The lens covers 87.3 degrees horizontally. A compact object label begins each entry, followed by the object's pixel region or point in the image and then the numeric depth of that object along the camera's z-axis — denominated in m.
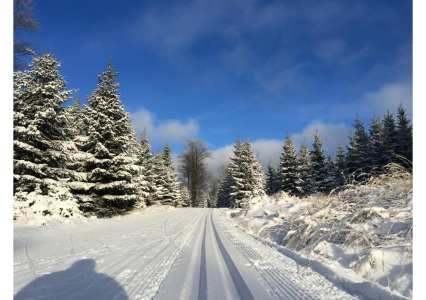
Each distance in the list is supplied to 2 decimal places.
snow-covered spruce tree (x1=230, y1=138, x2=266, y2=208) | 28.09
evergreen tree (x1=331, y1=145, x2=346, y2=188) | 33.54
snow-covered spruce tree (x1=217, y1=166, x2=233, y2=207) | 40.91
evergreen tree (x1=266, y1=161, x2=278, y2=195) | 42.36
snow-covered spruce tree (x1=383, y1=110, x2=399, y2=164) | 28.36
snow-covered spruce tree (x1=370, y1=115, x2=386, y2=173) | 28.85
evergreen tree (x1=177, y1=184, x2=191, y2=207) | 45.40
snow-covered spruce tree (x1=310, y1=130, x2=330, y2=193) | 29.38
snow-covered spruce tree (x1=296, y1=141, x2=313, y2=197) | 31.11
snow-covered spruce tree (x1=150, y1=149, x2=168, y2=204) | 28.02
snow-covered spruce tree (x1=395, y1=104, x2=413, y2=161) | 26.28
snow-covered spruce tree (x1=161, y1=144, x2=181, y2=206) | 31.72
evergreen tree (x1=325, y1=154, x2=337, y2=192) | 29.58
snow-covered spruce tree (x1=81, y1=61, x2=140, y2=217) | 13.48
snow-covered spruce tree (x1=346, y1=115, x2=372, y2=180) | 30.11
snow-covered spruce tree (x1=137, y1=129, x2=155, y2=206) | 26.05
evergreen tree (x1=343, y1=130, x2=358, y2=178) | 31.09
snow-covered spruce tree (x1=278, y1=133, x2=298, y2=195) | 32.65
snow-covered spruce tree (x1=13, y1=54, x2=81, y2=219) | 9.80
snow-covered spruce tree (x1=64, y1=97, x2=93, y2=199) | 12.72
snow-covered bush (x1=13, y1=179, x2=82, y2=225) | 8.59
